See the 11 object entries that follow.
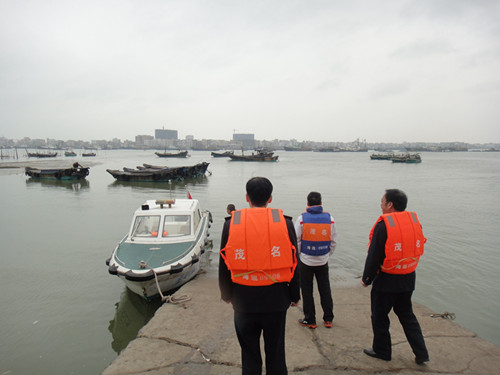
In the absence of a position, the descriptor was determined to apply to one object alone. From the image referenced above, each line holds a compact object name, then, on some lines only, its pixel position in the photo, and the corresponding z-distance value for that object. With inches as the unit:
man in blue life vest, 180.5
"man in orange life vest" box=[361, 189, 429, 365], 142.9
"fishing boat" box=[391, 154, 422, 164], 3247.8
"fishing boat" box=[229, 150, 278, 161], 3405.5
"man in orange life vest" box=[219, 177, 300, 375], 101.7
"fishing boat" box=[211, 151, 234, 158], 4150.1
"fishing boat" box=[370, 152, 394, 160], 4128.9
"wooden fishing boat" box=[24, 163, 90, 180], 1491.1
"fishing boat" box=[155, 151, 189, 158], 4056.8
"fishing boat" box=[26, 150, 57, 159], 4085.6
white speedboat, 278.1
